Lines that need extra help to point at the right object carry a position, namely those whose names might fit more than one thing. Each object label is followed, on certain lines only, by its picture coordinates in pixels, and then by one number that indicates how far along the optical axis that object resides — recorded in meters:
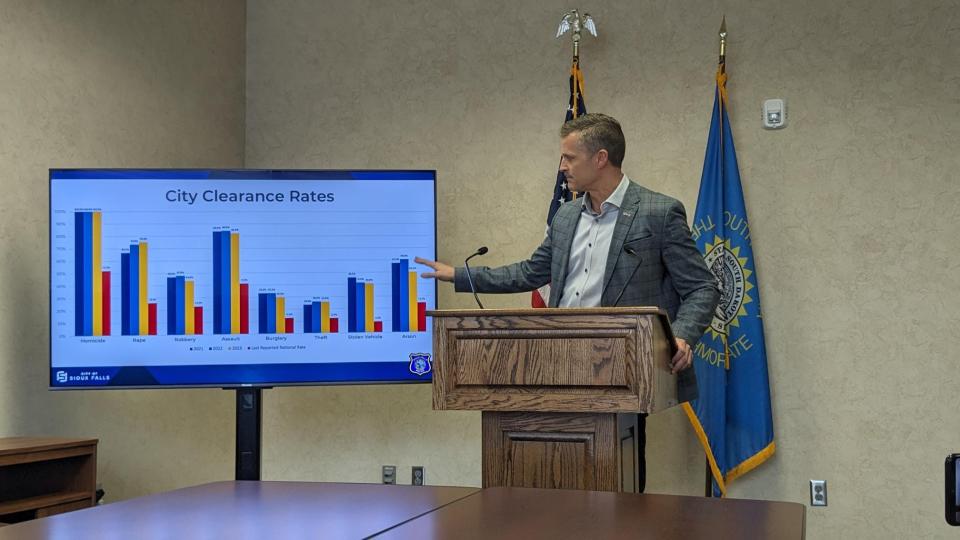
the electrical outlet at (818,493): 4.02
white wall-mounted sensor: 4.12
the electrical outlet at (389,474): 4.56
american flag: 4.12
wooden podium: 2.33
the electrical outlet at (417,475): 4.54
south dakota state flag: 3.98
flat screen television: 3.49
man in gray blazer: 2.96
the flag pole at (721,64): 4.02
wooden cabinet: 3.11
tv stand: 3.62
